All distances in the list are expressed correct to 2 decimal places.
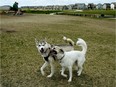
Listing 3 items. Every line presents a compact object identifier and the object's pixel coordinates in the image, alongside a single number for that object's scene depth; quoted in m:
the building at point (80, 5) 51.85
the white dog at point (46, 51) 2.58
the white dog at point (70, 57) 2.56
